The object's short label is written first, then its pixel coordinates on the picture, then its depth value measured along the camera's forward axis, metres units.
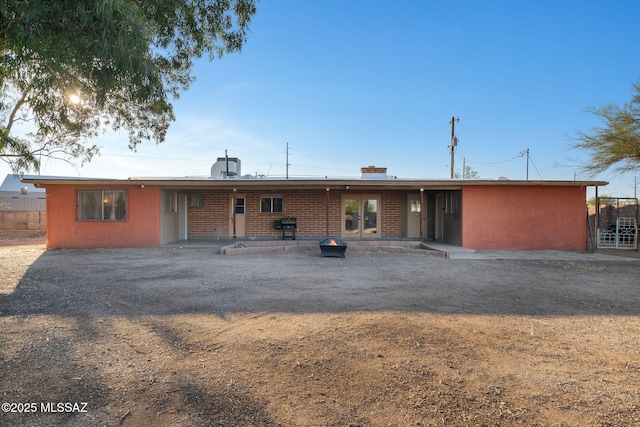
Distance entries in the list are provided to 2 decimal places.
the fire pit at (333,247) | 11.38
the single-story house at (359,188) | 13.61
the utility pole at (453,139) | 26.72
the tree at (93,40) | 4.16
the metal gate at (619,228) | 14.58
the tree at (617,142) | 14.43
